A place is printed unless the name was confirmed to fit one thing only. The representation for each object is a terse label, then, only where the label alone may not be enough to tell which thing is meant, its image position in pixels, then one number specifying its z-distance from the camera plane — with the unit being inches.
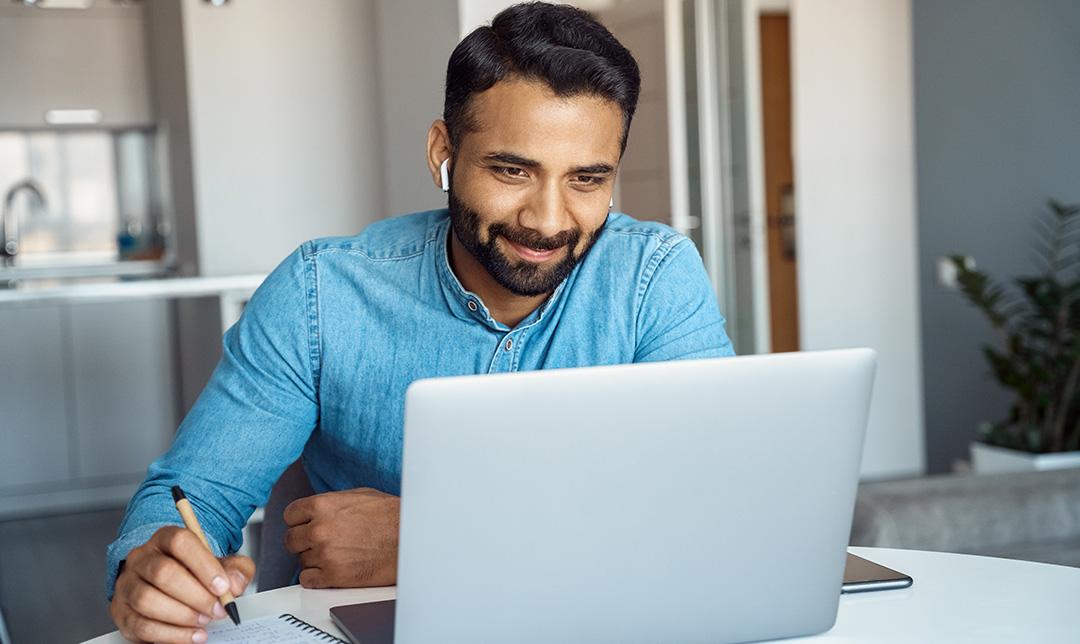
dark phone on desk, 40.6
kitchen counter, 138.6
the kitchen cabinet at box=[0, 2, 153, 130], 201.5
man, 49.7
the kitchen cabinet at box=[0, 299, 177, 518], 194.2
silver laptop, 28.9
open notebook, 35.5
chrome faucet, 208.4
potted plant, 143.1
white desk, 35.9
